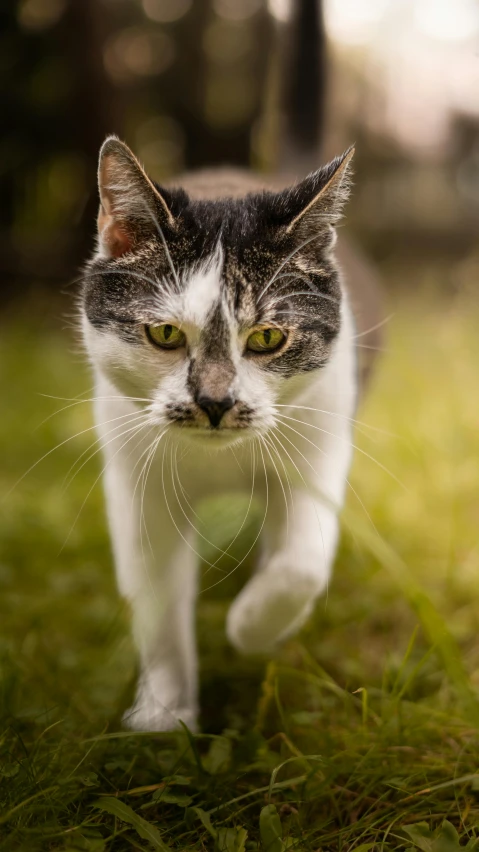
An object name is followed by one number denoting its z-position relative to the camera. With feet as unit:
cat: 2.74
